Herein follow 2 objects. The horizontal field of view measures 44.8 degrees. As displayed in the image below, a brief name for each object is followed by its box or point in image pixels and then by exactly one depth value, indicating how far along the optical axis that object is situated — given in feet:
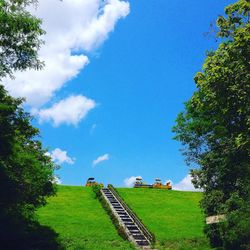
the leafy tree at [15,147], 54.31
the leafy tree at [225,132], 54.41
